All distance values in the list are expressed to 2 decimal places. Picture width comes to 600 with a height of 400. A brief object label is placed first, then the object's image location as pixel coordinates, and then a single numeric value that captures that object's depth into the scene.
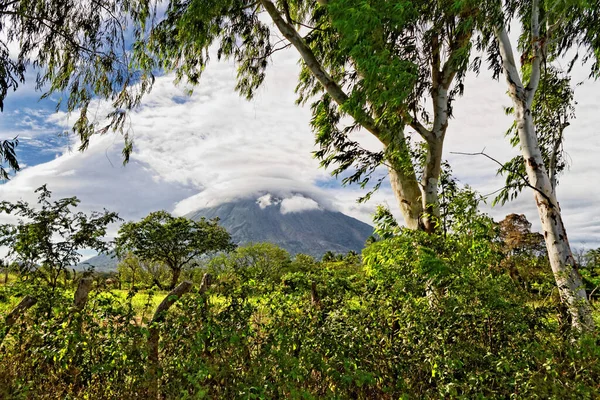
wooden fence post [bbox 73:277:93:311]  3.87
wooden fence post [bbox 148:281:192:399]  2.90
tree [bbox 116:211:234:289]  29.06
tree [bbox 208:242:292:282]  43.28
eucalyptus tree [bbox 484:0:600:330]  5.41
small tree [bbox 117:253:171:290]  30.82
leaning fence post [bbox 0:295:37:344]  3.89
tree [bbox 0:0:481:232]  4.82
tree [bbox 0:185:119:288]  8.39
